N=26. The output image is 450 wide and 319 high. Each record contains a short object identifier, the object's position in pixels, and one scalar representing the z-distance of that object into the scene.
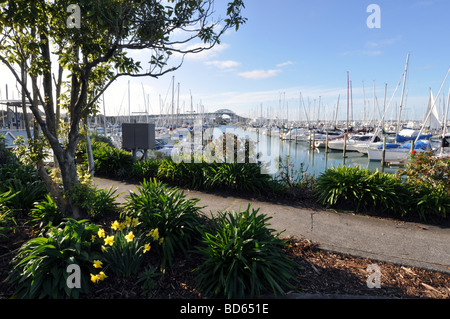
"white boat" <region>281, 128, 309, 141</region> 47.60
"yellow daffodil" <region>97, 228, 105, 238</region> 3.28
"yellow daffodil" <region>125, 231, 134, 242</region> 3.18
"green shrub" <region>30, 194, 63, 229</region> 4.29
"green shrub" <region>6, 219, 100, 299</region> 2.80
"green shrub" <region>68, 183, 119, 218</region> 4.26
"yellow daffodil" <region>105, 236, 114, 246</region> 3.10
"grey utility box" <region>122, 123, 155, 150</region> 8.88
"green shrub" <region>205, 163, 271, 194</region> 6.77
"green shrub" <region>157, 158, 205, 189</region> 7.28
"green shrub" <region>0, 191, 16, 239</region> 3.90
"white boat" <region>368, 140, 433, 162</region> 24.52
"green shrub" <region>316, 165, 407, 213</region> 5.56
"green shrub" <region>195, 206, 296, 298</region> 2.91
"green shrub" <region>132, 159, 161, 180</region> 8.18
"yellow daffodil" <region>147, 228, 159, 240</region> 3.38
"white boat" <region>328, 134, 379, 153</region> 32.10
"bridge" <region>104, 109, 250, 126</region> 50.80
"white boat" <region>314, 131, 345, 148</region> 37.50
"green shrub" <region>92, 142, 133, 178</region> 8.91
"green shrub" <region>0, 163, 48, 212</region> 4.87
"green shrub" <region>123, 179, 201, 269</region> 3.60
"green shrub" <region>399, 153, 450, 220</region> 5.32
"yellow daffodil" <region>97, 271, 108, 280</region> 2.83
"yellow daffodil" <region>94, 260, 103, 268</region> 2.90
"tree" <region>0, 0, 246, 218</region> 3.61
